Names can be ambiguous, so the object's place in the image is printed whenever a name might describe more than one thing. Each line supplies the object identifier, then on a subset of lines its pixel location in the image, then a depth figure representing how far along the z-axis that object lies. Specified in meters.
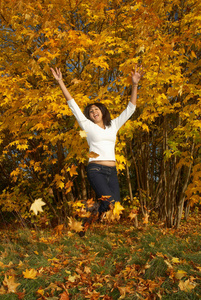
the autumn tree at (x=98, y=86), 4.07
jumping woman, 2.95
